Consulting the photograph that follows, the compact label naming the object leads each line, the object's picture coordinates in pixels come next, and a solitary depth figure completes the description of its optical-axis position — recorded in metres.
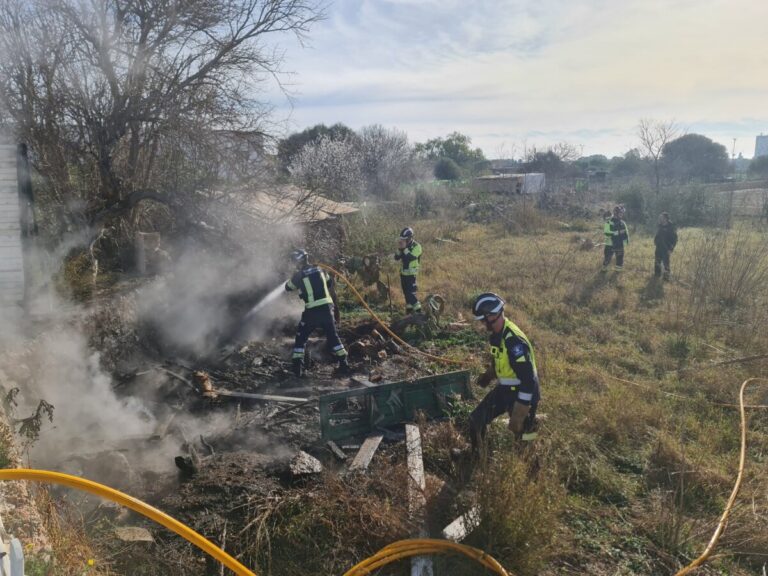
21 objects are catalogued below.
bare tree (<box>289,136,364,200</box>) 24.62
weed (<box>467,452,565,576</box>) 3.61
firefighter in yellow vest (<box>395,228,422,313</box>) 10.21
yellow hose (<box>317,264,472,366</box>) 7.85
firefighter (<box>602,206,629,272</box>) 13.52
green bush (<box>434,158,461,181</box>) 51.79
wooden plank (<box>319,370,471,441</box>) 5.57
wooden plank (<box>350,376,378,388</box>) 7.28
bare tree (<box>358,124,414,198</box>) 35.28
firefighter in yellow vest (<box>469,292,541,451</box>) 4.44
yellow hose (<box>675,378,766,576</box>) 3.58
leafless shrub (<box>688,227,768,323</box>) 10.11
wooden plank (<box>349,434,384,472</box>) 4.98
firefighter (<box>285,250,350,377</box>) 7.57
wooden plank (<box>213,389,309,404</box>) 6.64
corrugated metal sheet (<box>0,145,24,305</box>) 6.34
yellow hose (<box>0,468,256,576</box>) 2.97
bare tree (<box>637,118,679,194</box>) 28.53
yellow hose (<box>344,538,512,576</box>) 3.41
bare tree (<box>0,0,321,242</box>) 8.52
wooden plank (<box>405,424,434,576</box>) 3.63
